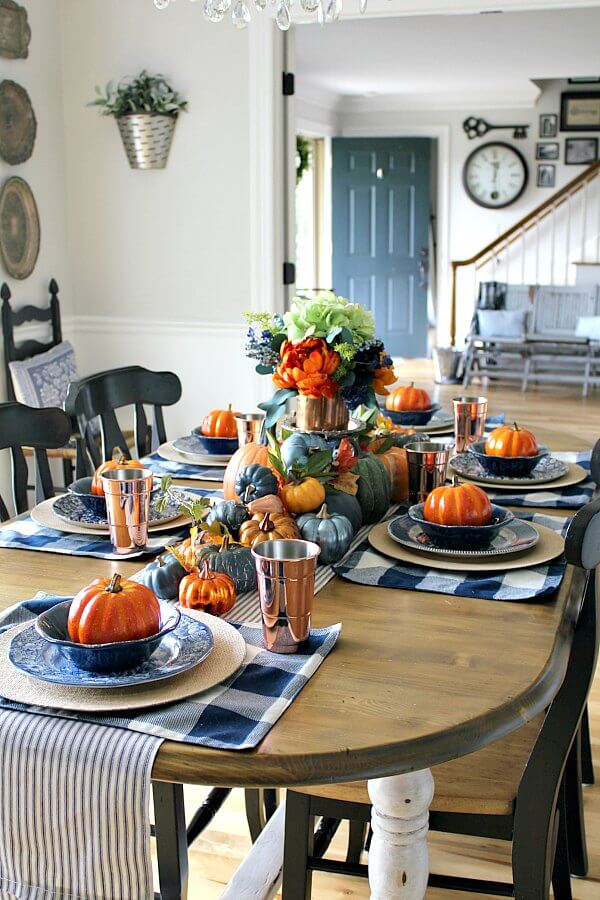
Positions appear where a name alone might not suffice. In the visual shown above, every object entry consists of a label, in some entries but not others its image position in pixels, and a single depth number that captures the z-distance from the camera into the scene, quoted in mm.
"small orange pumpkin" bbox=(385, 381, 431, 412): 2770
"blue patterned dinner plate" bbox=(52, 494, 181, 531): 1864
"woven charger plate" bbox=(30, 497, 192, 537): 1828
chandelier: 2158
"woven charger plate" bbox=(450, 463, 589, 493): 2154
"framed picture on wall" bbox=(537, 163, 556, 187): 10406
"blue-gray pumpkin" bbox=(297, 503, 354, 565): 1636
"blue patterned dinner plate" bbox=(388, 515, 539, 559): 1653
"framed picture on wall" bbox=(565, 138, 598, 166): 10273
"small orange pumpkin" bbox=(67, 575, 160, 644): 1177
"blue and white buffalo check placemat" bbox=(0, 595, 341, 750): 1068
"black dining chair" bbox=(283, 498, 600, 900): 1411
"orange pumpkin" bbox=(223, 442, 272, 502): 1884
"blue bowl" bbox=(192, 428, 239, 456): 2467
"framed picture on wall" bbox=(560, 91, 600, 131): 10203
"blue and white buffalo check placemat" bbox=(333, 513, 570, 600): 1523
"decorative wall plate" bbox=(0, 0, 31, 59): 4000
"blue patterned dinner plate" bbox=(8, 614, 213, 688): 1145
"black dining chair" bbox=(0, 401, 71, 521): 2211
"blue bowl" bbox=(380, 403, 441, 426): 2752
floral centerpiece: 1851
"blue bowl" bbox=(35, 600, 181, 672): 1156
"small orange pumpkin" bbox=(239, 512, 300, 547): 1571
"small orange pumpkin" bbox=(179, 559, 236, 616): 1413
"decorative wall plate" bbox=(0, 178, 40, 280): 4082
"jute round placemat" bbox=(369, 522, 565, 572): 1621
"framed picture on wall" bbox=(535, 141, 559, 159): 10359
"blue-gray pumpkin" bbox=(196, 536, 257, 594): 1513
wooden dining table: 1042
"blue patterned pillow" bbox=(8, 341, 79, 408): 4031
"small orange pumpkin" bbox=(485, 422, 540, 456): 2232
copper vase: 1938
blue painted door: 10109
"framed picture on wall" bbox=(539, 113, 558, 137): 10320
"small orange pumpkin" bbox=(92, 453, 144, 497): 1877
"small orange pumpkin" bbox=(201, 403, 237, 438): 2502
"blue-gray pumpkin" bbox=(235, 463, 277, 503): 1658
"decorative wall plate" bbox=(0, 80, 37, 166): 4020
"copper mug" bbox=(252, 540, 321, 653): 1229
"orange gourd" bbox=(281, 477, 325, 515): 1681
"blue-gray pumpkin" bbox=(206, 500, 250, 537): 1610
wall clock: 10453
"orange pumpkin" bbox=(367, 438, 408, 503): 2045
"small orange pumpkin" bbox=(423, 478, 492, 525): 1701
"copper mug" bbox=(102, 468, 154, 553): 1594
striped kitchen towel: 1059
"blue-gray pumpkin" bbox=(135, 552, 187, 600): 1471
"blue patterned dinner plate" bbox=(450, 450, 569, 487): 2184
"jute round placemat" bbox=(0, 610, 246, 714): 1106
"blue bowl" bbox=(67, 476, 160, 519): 1891
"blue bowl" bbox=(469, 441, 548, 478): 2199
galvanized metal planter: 4266
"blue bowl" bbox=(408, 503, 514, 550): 1682
